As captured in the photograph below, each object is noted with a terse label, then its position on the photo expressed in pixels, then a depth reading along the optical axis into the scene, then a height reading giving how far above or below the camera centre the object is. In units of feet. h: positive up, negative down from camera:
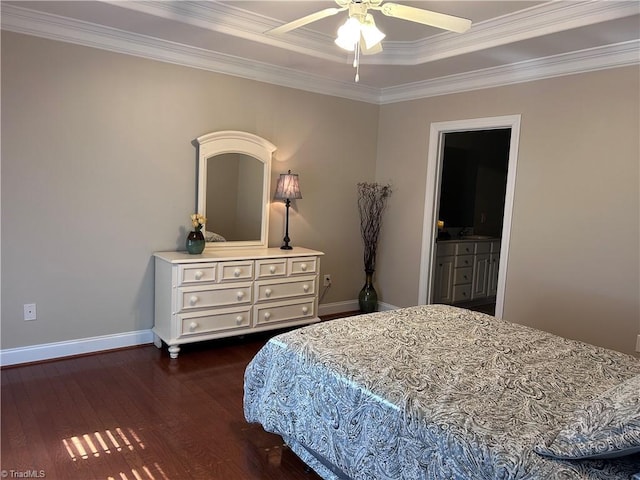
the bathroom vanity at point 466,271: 17.79 -2.83
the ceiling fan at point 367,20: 7.55 +2.96
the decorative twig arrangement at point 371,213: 16.62 -0.61
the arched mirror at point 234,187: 12.96 +0.04
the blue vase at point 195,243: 12.24 -1.49
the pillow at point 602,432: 4.30 -2.19
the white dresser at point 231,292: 11.61 -2.81
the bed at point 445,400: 4.56 -2.41
